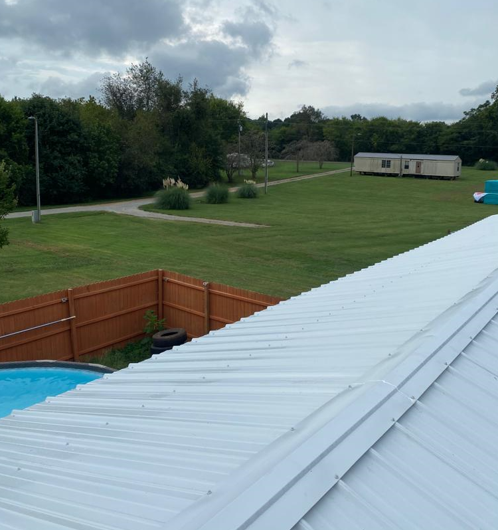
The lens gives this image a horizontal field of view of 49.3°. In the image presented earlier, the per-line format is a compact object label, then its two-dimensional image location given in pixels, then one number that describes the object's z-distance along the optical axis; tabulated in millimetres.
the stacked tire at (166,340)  13172
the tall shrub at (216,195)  46750
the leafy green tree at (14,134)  42375
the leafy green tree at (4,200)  17422
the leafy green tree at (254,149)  68375
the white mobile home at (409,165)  69875
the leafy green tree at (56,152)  45562
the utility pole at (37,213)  34009
